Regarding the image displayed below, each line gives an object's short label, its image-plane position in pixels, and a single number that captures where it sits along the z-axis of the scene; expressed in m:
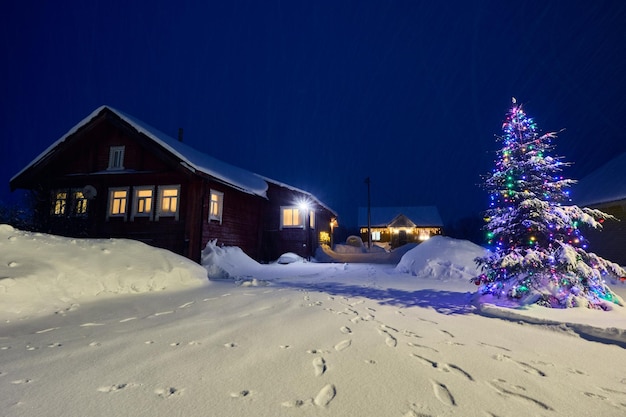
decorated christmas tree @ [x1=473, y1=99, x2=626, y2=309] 5.06
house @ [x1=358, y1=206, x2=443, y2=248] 40.84
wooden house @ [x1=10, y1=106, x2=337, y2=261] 12.09
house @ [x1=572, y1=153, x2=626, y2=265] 13.57
